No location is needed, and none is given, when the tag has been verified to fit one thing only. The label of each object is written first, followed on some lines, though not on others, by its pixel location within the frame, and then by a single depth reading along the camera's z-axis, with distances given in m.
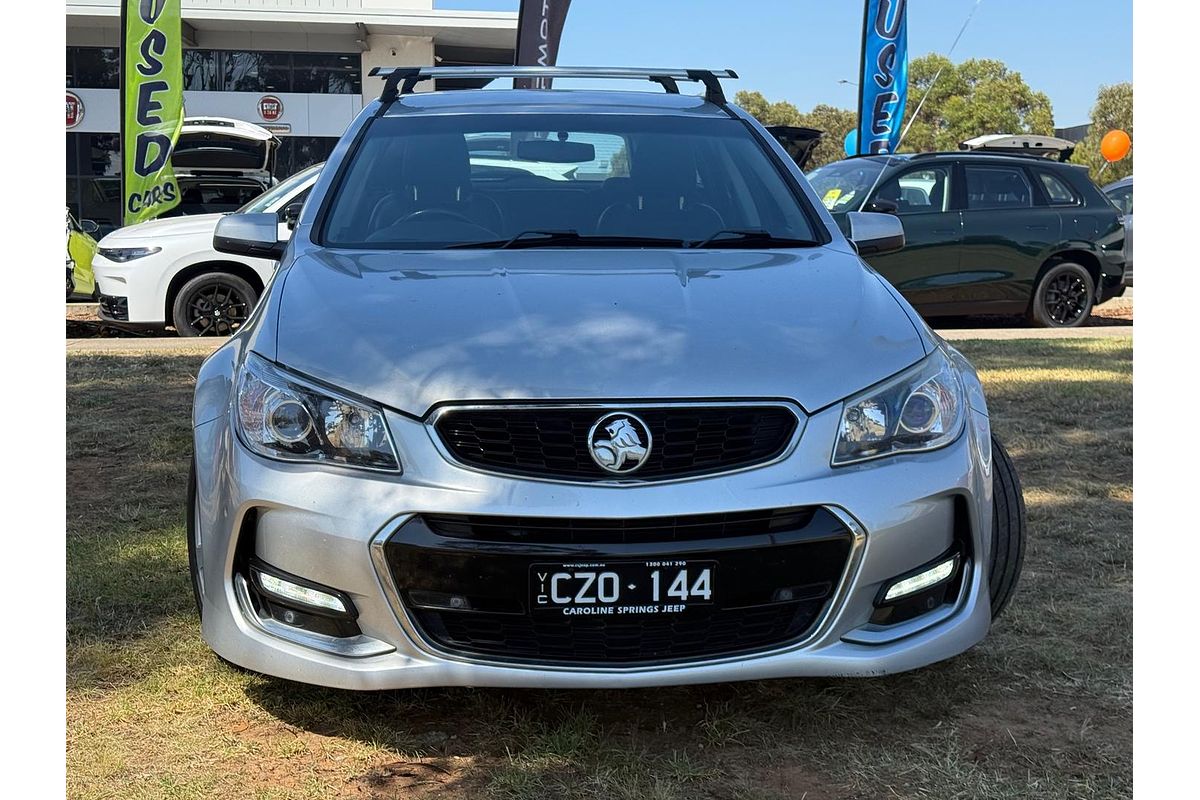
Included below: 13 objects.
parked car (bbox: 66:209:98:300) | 13.03
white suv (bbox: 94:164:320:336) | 10.03
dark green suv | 11.20
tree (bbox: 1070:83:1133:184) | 51.41
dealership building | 28.75
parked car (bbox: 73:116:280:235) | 15.00
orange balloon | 31.30
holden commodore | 2.58
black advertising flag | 16.28
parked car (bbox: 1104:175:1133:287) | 17.25
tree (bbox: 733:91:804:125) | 71.00
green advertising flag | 14.33
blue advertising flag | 17.08
